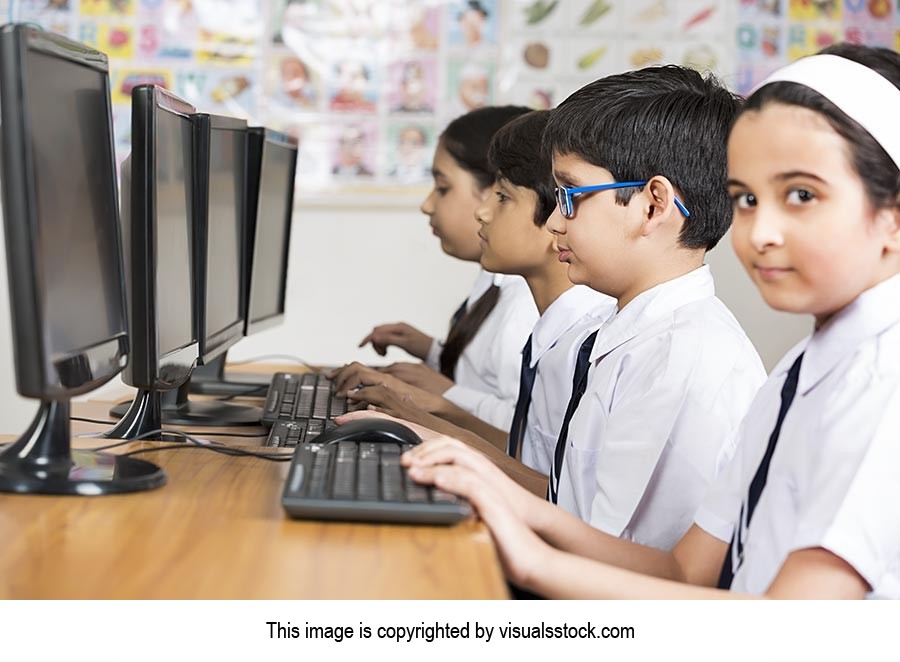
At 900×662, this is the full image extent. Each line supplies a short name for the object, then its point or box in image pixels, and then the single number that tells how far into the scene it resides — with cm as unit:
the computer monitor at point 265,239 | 202
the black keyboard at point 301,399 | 182
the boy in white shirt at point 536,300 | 187
